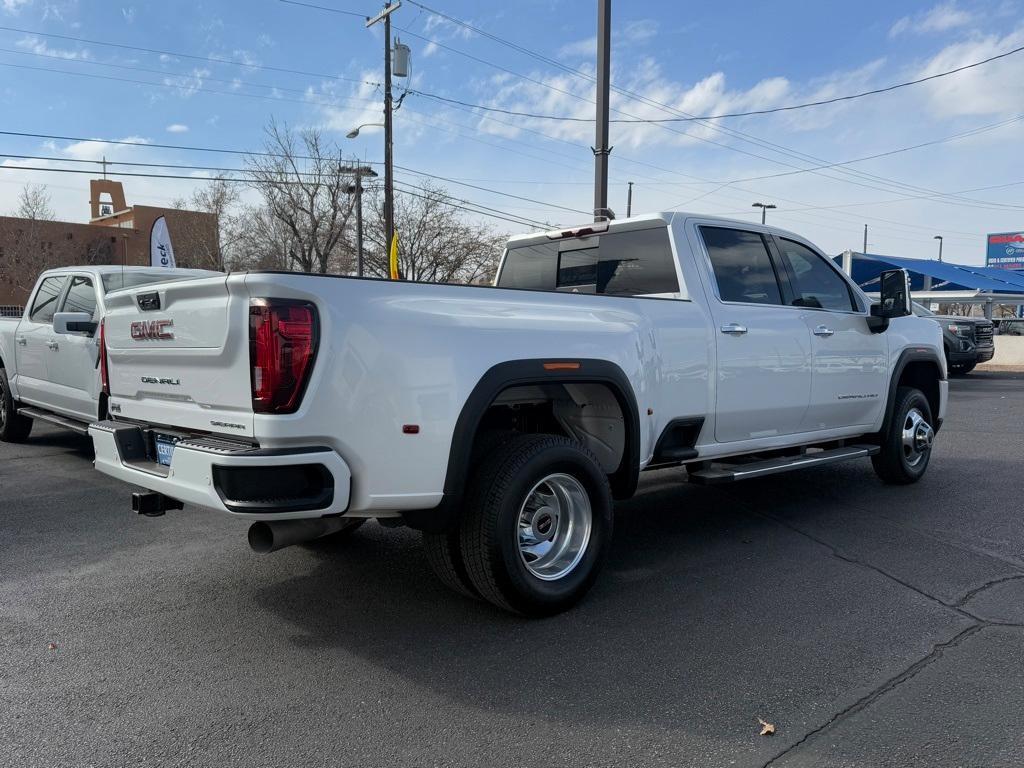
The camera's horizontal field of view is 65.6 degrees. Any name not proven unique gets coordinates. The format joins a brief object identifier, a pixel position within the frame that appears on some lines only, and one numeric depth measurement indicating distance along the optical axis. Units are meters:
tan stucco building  41.81
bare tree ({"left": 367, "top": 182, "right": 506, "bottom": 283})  37.88
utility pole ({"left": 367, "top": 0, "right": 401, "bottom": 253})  23.47
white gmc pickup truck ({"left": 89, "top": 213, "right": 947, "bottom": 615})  3.11
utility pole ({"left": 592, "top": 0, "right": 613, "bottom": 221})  11.70
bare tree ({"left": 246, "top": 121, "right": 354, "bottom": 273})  39.34
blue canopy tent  24.27
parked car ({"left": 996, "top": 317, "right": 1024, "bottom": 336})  38.57
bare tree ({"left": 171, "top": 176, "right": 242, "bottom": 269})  42.34
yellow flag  18.58
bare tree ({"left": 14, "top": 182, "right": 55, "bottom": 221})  43.09
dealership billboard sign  52.94
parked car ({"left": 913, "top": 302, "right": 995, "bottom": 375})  19.19
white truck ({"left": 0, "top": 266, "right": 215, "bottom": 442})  7.18
